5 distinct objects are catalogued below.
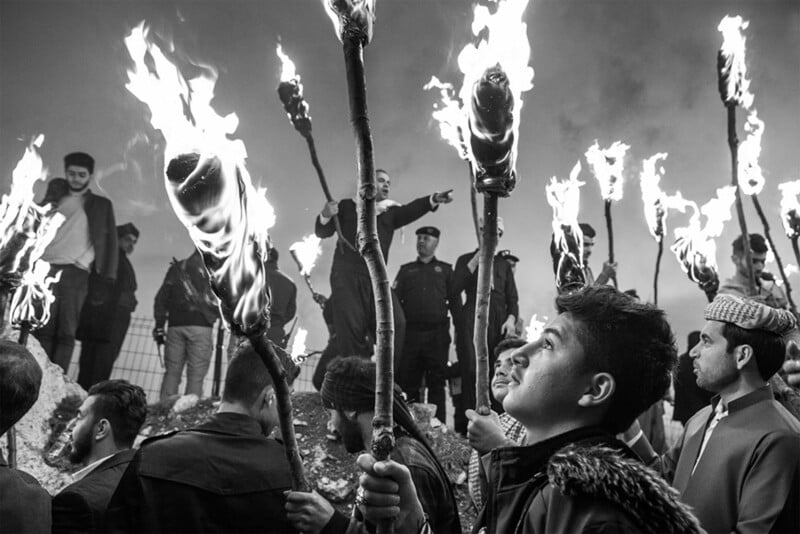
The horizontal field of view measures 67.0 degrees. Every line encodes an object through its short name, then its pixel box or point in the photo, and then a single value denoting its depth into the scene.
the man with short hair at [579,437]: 1.62
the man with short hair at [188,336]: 8.37
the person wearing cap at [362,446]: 2.04
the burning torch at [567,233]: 3.41
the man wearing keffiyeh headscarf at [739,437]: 2.55
